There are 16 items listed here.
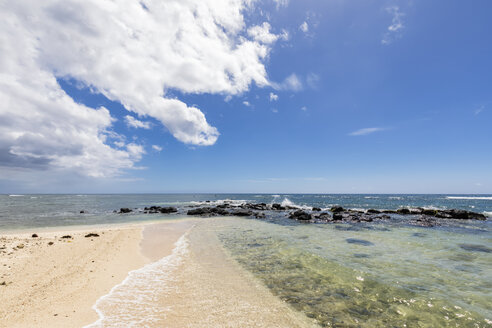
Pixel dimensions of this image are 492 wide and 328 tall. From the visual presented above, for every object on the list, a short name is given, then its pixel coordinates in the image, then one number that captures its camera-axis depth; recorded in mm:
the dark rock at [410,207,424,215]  38675
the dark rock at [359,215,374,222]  29303
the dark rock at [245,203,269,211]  48625
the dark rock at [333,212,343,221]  29534
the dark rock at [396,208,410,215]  39156
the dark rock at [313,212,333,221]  31172
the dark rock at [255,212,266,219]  33562
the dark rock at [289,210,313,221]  30047
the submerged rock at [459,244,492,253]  13641
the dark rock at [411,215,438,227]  25600
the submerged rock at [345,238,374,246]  15094
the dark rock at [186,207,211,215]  38850
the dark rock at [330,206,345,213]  39794
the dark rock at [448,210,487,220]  31719
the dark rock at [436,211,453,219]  32588
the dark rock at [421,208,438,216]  36066
